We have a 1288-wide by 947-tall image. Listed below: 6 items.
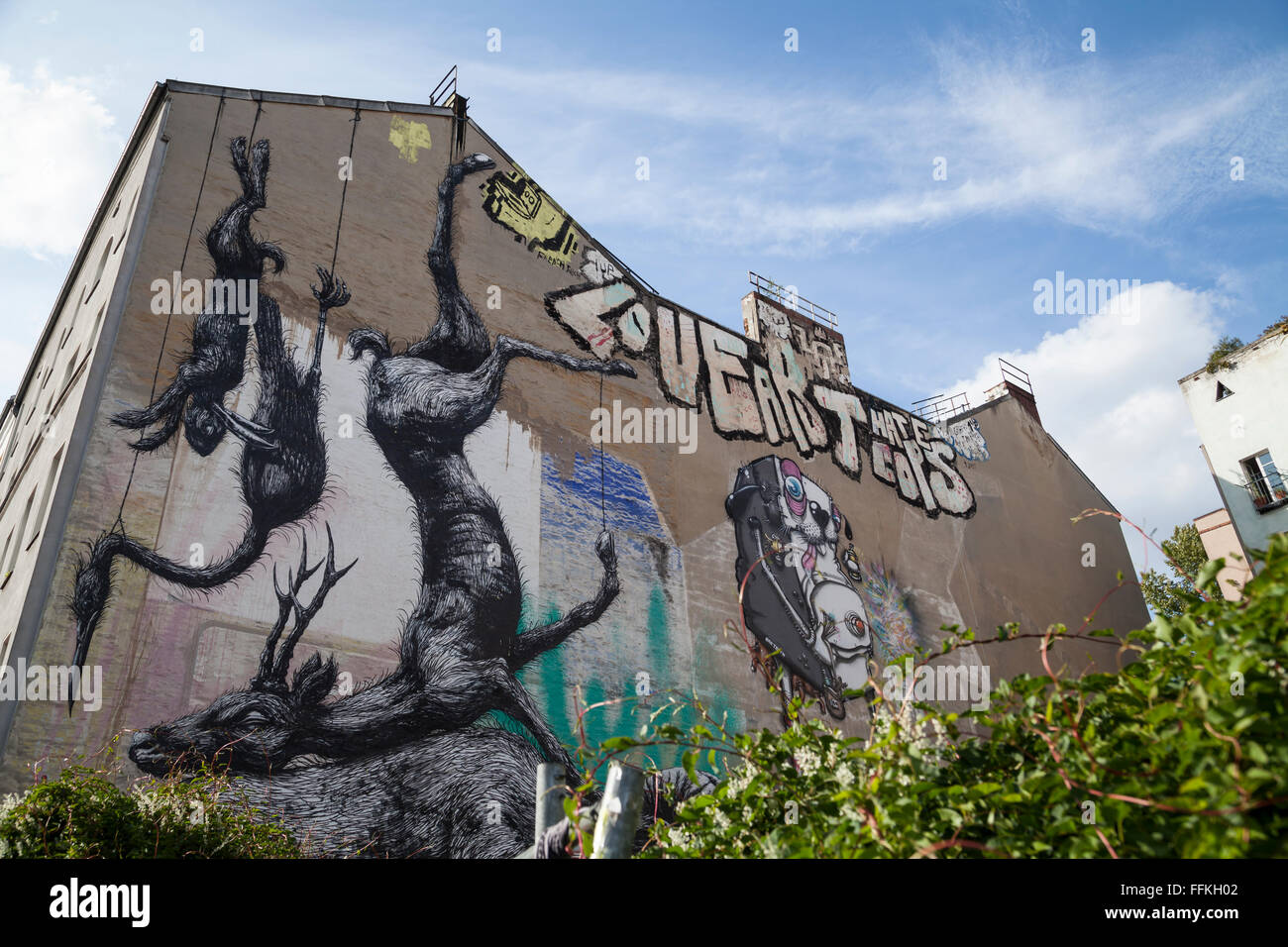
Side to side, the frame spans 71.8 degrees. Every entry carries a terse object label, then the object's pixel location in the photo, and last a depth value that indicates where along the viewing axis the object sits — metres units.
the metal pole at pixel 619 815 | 2.94
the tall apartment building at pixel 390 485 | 10.01
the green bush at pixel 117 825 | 5.84
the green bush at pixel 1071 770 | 2.04
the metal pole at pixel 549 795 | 3.18
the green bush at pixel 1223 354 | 22.45
